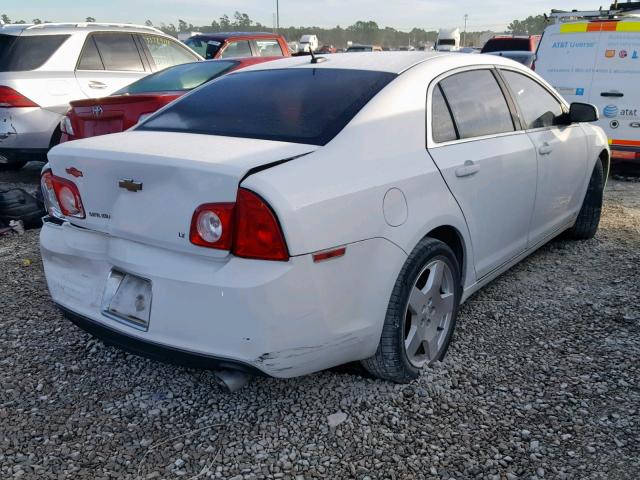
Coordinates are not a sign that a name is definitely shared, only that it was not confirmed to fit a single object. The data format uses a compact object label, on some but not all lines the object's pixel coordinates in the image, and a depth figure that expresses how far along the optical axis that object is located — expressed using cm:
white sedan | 207
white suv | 638
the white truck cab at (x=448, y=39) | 3688
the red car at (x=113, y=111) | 505
